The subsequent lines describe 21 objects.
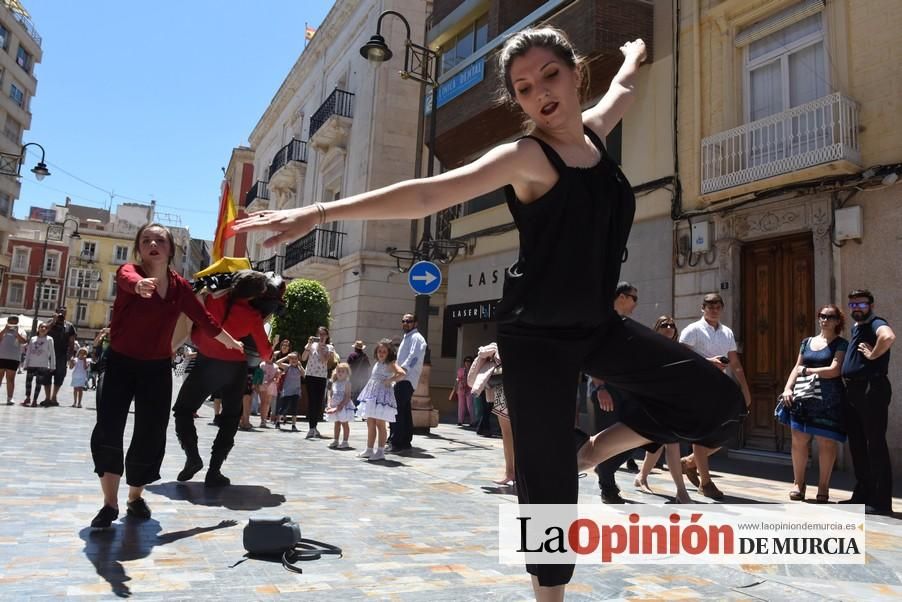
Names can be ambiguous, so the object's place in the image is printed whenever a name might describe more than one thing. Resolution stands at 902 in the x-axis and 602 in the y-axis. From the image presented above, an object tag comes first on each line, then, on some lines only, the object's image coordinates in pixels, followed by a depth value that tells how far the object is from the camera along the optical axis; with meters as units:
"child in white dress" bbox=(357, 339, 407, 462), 8.53
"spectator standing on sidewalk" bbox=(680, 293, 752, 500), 6.39
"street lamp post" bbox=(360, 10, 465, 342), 12.52
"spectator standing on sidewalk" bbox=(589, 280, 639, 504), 5.56
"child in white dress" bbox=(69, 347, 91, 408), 14.94
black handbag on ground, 3.50
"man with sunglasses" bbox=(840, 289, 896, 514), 5.91
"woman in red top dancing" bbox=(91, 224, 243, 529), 4.08
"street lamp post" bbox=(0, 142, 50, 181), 25.06
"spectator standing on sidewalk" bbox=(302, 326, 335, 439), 11.36
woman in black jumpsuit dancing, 2.02
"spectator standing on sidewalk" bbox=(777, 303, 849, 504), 6.31
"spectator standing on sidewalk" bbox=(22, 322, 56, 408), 13.50
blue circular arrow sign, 11.52
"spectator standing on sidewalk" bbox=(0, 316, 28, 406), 13.16
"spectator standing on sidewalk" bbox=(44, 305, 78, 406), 14.26
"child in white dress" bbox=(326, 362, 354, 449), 9.77
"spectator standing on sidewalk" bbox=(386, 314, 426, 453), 9.36
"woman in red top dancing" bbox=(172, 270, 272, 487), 5.80
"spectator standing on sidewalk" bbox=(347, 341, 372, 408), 11.16
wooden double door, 10.58
